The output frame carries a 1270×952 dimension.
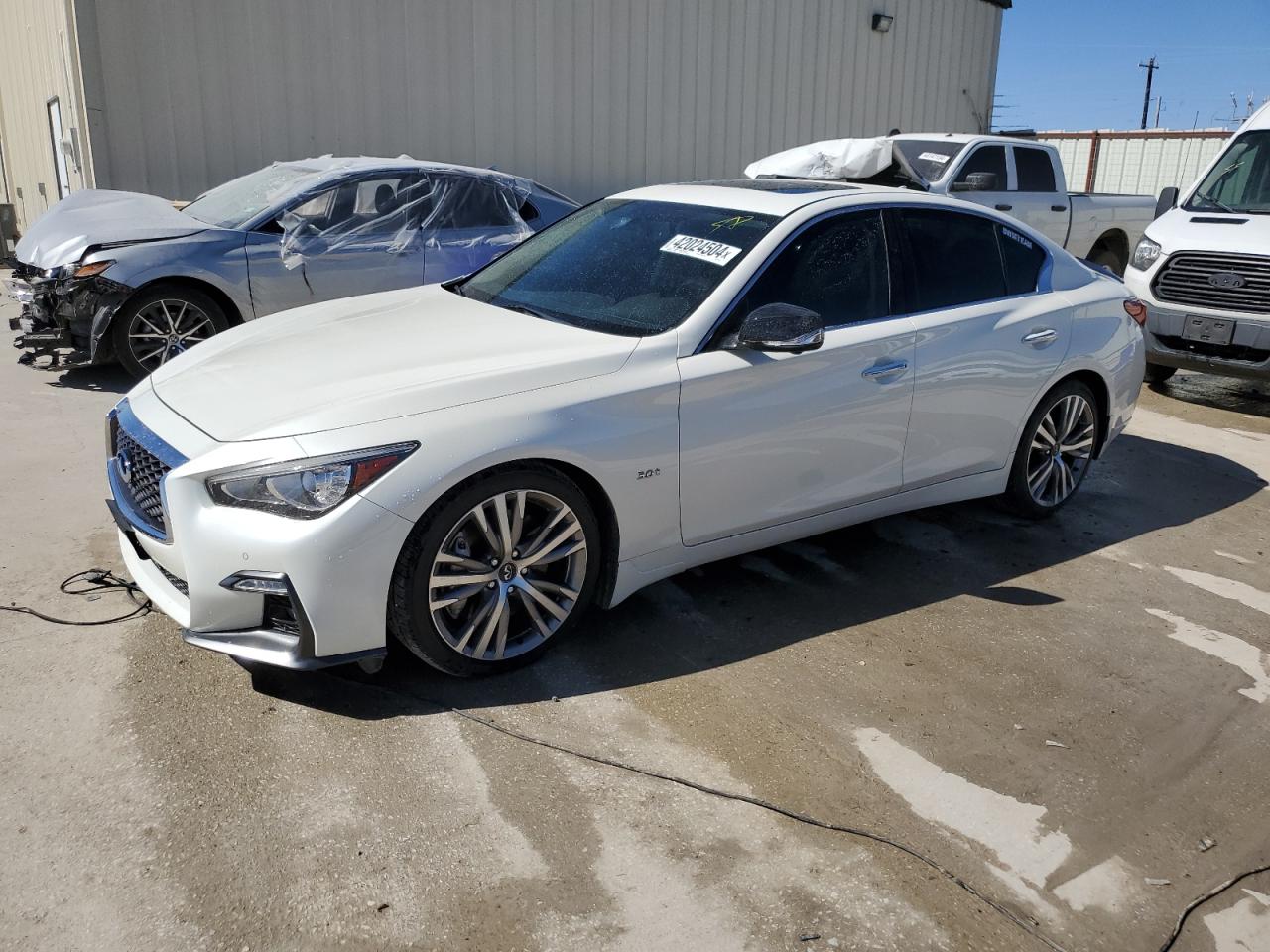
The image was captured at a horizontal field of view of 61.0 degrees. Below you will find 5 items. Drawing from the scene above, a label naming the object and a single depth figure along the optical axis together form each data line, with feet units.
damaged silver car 23.89
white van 25.71
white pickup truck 33.32
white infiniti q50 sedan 10.44
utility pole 177.37
